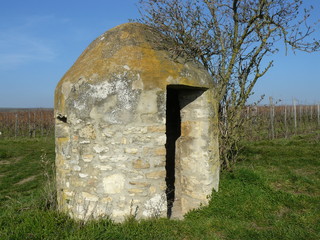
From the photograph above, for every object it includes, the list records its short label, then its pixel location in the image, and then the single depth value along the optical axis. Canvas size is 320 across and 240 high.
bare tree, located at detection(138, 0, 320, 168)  4.96
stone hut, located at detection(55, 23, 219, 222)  3.89
